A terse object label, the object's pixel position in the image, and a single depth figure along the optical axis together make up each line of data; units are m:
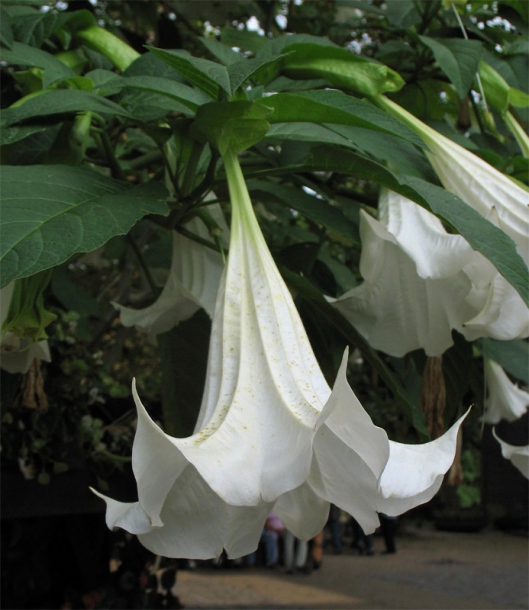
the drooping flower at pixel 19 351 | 0.61
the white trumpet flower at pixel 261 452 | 0.36
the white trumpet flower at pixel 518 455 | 0.55
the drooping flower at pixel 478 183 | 0.61
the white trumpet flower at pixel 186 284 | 0.70
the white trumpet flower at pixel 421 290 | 0.58
